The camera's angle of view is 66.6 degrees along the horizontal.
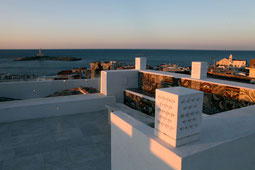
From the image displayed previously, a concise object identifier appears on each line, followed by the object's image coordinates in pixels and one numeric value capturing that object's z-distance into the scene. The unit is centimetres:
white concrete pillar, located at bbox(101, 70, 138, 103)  1115
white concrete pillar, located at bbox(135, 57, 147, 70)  1198
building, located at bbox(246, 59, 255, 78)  1413
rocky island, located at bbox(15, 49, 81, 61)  10026
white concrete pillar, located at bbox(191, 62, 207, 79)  806
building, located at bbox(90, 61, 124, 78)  2414
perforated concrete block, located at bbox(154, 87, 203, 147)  279
